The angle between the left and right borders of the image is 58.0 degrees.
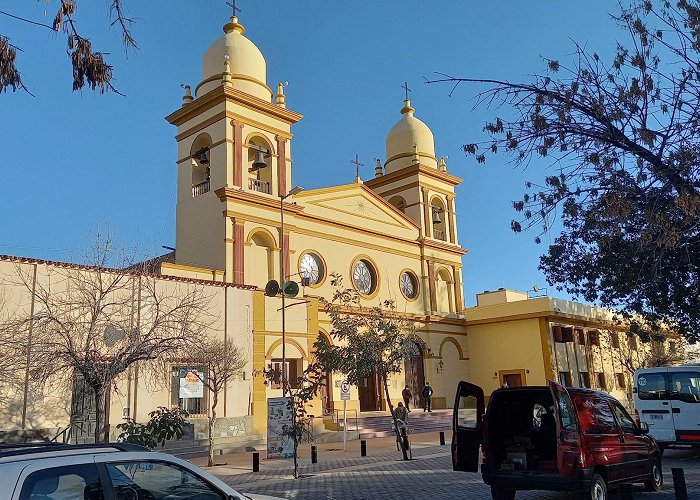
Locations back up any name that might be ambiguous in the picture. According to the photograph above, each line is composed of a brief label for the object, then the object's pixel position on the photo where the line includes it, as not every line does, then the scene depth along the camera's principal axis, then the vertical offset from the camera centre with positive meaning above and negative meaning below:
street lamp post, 16.23 +5.36
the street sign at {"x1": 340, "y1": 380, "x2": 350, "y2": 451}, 20.87 +0.12
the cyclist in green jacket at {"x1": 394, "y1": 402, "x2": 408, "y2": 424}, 18.25 -0.54
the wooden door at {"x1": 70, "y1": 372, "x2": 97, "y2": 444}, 18.16 -0.21
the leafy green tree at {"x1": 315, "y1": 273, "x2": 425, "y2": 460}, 17.67 +1.29
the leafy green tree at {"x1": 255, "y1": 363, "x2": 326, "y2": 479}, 14.71 -0.01
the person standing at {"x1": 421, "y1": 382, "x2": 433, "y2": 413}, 30.88 -0.15
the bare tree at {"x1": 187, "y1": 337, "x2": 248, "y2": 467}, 19.28 +1.24
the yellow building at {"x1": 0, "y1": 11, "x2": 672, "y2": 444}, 23.91 +6.35
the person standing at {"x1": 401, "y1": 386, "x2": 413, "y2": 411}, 29.33 -0.07
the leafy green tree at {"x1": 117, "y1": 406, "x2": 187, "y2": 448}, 13.06 -0.53
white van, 14.20 -0.47
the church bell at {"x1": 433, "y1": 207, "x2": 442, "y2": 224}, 38.19 +10.49
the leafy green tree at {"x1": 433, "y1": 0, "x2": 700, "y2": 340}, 7.76 +2.92
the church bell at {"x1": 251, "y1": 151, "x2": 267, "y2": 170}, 26.80 +10.00
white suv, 3.62 -0.42
